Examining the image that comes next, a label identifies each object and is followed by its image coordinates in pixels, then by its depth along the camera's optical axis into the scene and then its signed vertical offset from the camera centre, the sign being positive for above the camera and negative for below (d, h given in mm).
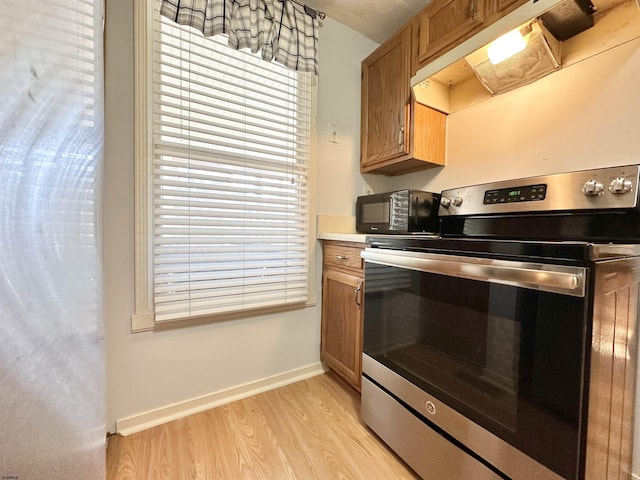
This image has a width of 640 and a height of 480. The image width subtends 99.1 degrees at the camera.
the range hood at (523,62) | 1141 +795
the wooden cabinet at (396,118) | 1618 +705
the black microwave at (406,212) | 1523 +113
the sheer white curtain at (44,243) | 254 -24
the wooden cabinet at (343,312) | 1495 -492
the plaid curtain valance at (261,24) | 1307 +1066
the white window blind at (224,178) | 1334 +273
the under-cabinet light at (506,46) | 1159 +823
